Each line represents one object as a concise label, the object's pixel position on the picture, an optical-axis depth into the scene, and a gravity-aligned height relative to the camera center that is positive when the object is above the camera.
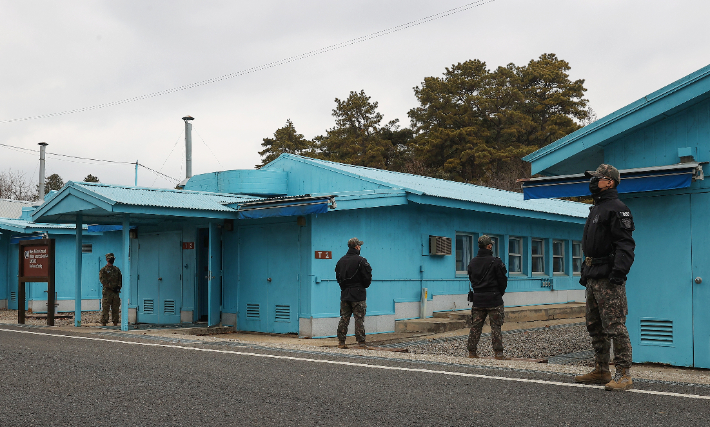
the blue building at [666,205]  9.19 +0.64
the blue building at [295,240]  14.39 +0.27
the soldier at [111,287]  17.17 -0.87
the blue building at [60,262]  22.88 -0.36
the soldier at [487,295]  10.93 -0.66
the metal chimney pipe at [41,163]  43.42 +5.67
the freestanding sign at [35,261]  16.84 -0.24
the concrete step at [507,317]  15.72 -1.63
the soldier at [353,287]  12.21 -0.61
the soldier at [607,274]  6.69 -0.20
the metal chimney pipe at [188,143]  33.06 +5.08
